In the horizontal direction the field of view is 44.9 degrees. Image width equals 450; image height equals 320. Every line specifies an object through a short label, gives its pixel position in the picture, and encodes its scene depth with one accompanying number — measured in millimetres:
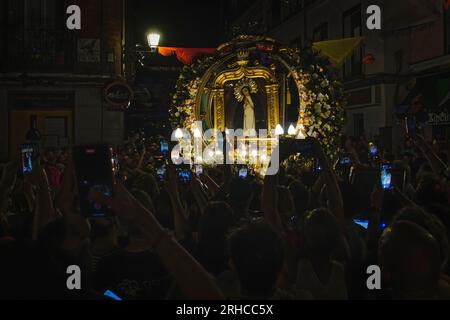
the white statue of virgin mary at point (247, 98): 14086
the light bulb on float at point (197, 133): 14031
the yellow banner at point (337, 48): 14971
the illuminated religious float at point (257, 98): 12141
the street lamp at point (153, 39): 15773
